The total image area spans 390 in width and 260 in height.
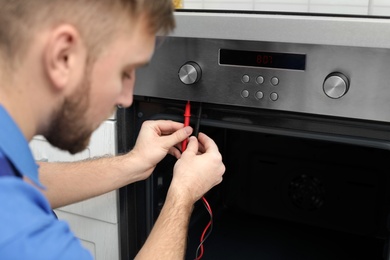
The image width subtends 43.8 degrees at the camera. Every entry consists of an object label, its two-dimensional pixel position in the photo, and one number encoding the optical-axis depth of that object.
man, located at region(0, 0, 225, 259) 0.53
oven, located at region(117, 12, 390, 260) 0.83
